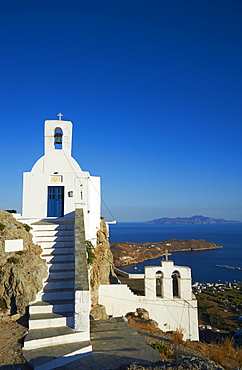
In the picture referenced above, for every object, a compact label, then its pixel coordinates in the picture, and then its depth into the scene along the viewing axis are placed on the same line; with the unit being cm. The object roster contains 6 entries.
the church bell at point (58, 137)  1398
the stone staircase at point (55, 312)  544
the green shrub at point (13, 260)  808
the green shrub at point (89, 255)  1110
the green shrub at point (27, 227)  998
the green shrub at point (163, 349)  614
